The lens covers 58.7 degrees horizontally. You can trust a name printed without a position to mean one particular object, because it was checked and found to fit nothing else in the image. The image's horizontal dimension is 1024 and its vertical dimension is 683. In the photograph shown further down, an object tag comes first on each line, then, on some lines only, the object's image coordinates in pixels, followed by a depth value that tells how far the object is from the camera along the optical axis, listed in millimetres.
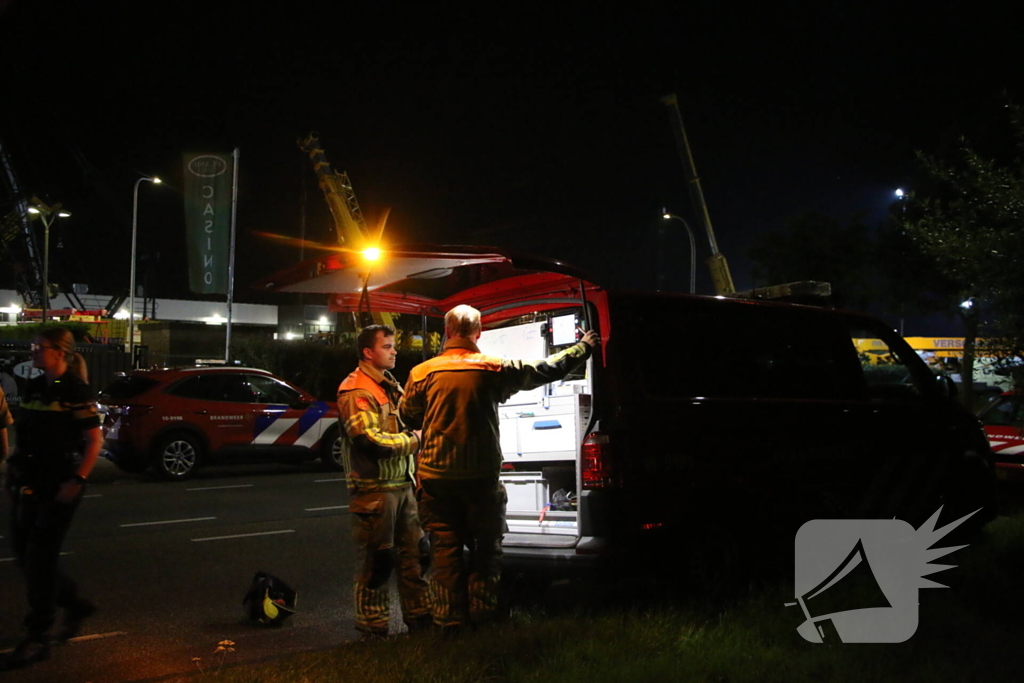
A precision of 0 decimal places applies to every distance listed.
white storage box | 5796
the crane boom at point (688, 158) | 19195
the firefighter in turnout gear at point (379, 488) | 4852
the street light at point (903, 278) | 25469
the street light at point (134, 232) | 30469
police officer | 4891
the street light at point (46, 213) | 29281
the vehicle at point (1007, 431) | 9492
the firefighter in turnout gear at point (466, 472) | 4730
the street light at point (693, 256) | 24797
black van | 5152
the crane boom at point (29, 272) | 49153
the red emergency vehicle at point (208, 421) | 13062
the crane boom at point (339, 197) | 31359
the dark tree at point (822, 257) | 29047
